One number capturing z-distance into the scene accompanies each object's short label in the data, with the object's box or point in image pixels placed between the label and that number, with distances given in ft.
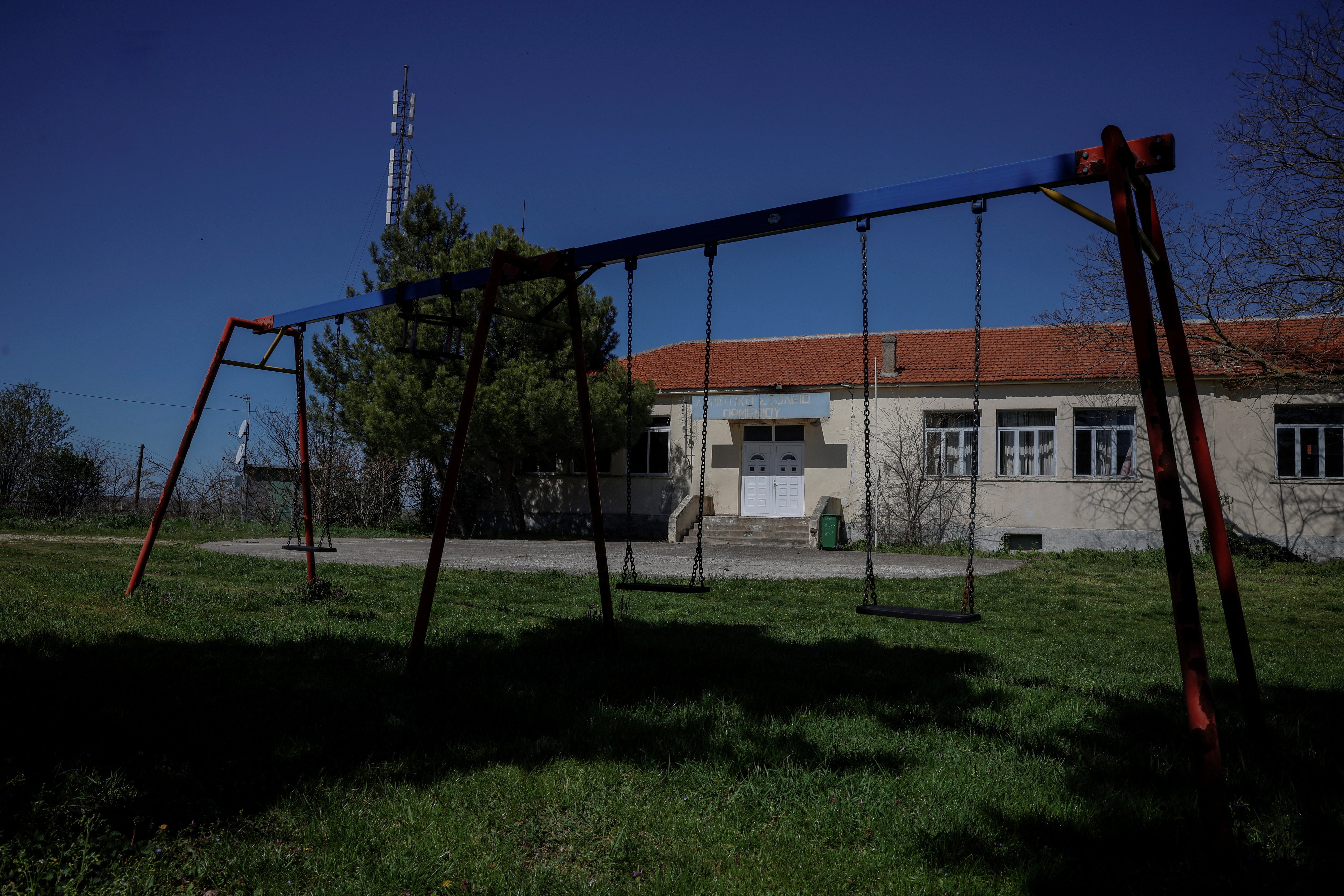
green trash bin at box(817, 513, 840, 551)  65.72
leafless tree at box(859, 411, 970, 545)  67.77
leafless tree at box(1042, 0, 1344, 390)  41.16
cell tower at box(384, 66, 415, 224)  106.42
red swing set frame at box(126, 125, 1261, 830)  10.65
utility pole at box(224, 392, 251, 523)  73.46
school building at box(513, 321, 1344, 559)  61.31
